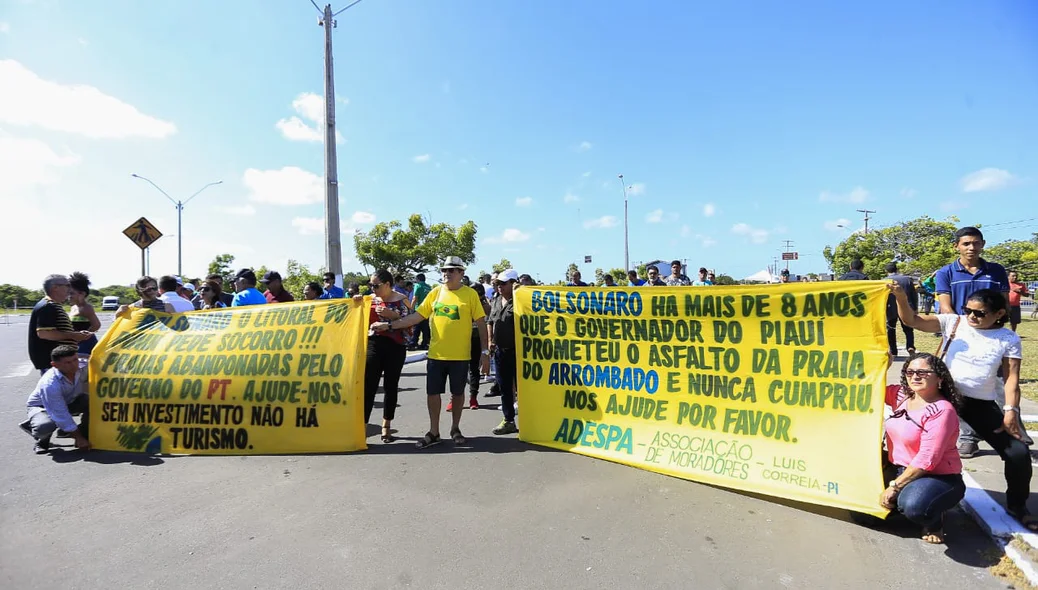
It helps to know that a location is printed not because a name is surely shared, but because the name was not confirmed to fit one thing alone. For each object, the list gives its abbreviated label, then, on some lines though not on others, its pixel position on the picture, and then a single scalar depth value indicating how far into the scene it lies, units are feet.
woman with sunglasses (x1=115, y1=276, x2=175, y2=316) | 19.58
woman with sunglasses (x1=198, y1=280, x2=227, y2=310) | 24.11
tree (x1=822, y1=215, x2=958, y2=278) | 131.34
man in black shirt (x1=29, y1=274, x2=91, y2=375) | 16.66
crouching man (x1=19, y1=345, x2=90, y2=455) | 16.03
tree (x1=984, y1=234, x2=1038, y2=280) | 84.43
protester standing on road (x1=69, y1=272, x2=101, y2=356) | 18.02
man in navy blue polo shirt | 13.44
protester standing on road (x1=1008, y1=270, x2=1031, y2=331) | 14.79
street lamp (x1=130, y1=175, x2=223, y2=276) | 96.94
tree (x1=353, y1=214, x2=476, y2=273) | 129.29
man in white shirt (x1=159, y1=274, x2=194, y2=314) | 20.21
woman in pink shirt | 9.70
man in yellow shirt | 16.25
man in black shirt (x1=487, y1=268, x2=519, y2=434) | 18.21
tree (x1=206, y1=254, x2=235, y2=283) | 155.74
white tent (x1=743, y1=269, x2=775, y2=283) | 68.74
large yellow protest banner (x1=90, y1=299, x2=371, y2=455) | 15.88
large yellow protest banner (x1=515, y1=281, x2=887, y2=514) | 11.82
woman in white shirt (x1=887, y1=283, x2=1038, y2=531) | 10.27
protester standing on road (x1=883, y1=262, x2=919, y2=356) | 26.20
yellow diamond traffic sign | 38.63
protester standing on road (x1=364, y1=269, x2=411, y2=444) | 17.11
